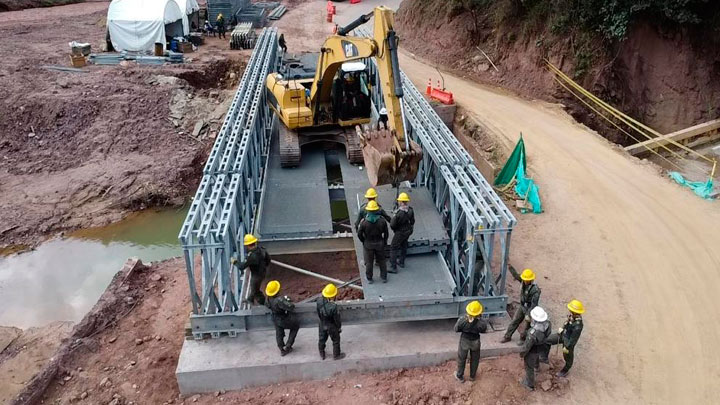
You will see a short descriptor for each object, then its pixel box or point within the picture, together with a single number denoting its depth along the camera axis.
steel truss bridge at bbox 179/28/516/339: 8.30
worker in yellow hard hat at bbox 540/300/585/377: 7.53
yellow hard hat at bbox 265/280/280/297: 7.89
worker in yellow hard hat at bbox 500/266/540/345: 8.15
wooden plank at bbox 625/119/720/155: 17.19
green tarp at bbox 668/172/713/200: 13.47
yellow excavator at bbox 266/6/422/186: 9.61
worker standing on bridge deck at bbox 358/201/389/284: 8.70
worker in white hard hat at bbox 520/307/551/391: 7.38
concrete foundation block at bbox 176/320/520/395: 7.99
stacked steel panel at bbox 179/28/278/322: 7.99
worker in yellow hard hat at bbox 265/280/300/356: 7.80
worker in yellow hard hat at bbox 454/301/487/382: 7.45
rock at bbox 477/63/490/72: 22.42
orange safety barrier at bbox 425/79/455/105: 18.91
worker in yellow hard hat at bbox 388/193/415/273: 8.93
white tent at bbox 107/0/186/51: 24.52
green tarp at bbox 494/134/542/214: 13.25
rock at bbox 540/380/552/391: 7.81
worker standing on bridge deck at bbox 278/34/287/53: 18.99
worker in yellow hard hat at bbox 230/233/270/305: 8.45
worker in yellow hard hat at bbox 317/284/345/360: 7.74
